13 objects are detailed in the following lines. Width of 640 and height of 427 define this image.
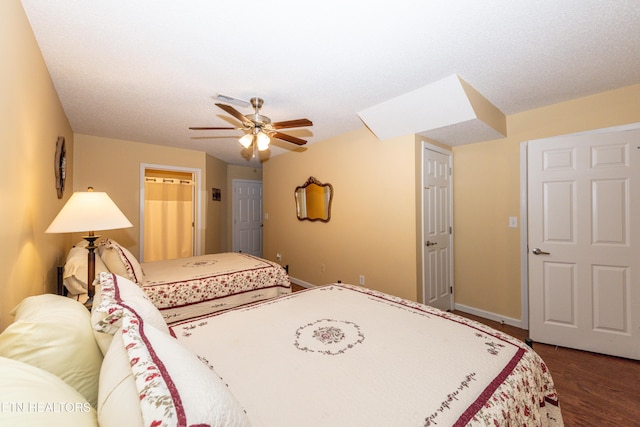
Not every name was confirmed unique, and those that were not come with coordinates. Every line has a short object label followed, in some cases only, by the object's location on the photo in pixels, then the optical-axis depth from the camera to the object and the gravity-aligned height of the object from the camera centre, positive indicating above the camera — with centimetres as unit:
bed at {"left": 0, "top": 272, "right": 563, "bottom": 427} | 60 -65
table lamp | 171 -2
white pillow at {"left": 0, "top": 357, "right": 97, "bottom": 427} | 49 -38
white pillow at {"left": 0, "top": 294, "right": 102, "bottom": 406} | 79 -41
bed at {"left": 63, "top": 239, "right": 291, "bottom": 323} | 227 -65
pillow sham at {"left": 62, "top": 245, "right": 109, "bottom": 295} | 196 -45
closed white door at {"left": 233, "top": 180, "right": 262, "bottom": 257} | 591 -7
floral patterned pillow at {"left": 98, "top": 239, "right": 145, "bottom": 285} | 229 -43
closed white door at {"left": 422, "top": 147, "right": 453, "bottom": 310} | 312 -22
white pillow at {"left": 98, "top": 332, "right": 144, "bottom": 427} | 58 -43
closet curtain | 474 -7
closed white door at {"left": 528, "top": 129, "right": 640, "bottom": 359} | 227 -26
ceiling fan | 242 +82
